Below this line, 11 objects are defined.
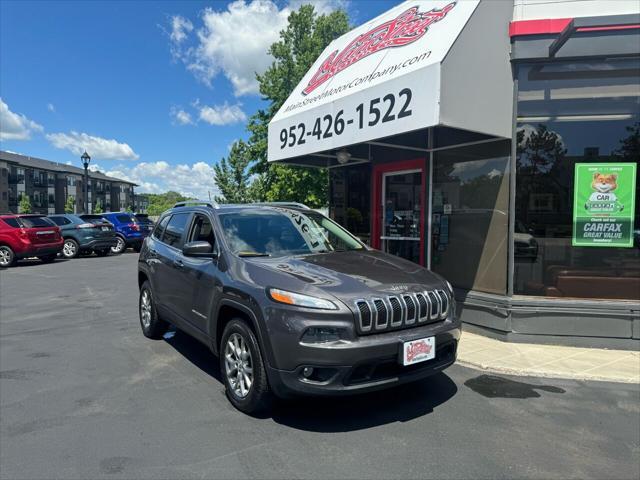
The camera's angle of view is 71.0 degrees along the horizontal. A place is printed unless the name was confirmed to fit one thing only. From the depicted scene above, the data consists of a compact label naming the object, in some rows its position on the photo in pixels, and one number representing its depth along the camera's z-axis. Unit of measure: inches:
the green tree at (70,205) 2952.8
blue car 765.3
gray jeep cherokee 125.4
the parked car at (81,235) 685.3
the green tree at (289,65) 1071.0
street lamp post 927.0
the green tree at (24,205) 2559.1
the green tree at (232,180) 1589.6
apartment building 2630.4
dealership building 216.8
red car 574.9
